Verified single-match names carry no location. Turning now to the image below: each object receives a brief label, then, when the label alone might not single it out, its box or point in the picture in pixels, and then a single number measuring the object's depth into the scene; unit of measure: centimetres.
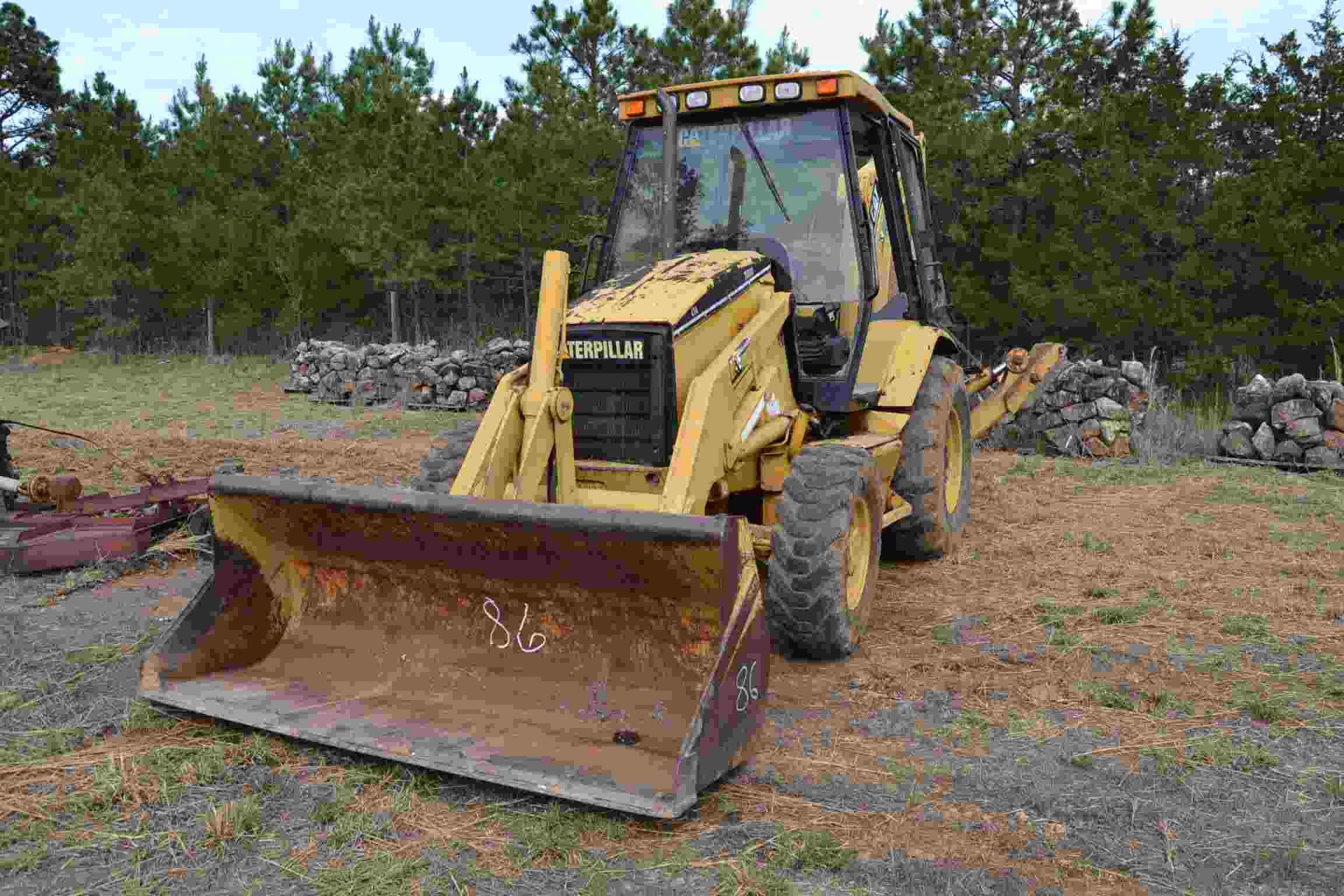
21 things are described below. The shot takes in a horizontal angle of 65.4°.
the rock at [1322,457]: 971
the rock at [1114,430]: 1105
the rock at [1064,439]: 1124
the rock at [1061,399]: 1147
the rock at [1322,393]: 981
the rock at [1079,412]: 1124
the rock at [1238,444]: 1020
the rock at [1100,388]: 1124
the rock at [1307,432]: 981
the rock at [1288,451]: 995
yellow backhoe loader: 343
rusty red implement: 581
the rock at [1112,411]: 1109
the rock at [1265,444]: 1008
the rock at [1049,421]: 1152
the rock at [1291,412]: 989
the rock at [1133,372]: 1134
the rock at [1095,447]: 1105
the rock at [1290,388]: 1002
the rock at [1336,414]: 972
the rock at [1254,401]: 1024
